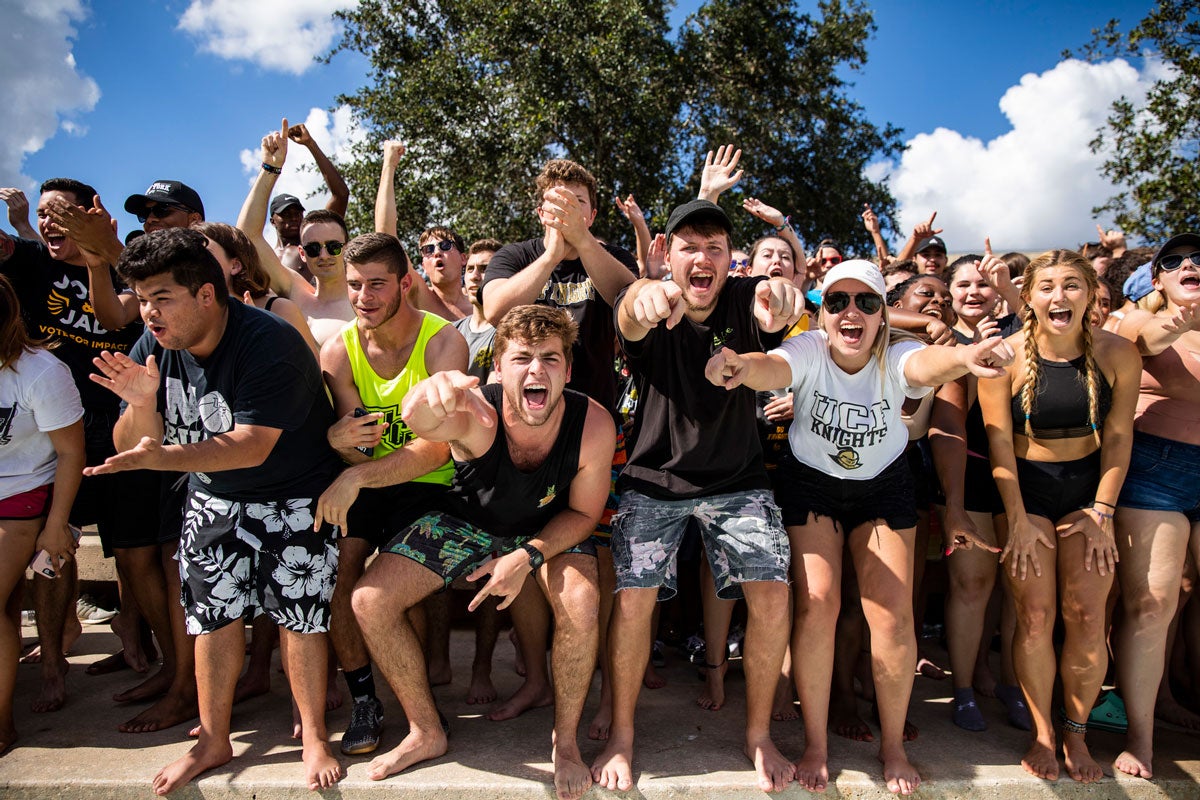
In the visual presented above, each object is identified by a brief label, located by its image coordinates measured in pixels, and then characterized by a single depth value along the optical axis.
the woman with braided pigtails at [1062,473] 3.54
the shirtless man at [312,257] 4.67
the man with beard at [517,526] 3.32
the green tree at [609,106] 12.52
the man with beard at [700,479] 3.39
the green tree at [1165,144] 11.12
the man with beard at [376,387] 3.62
